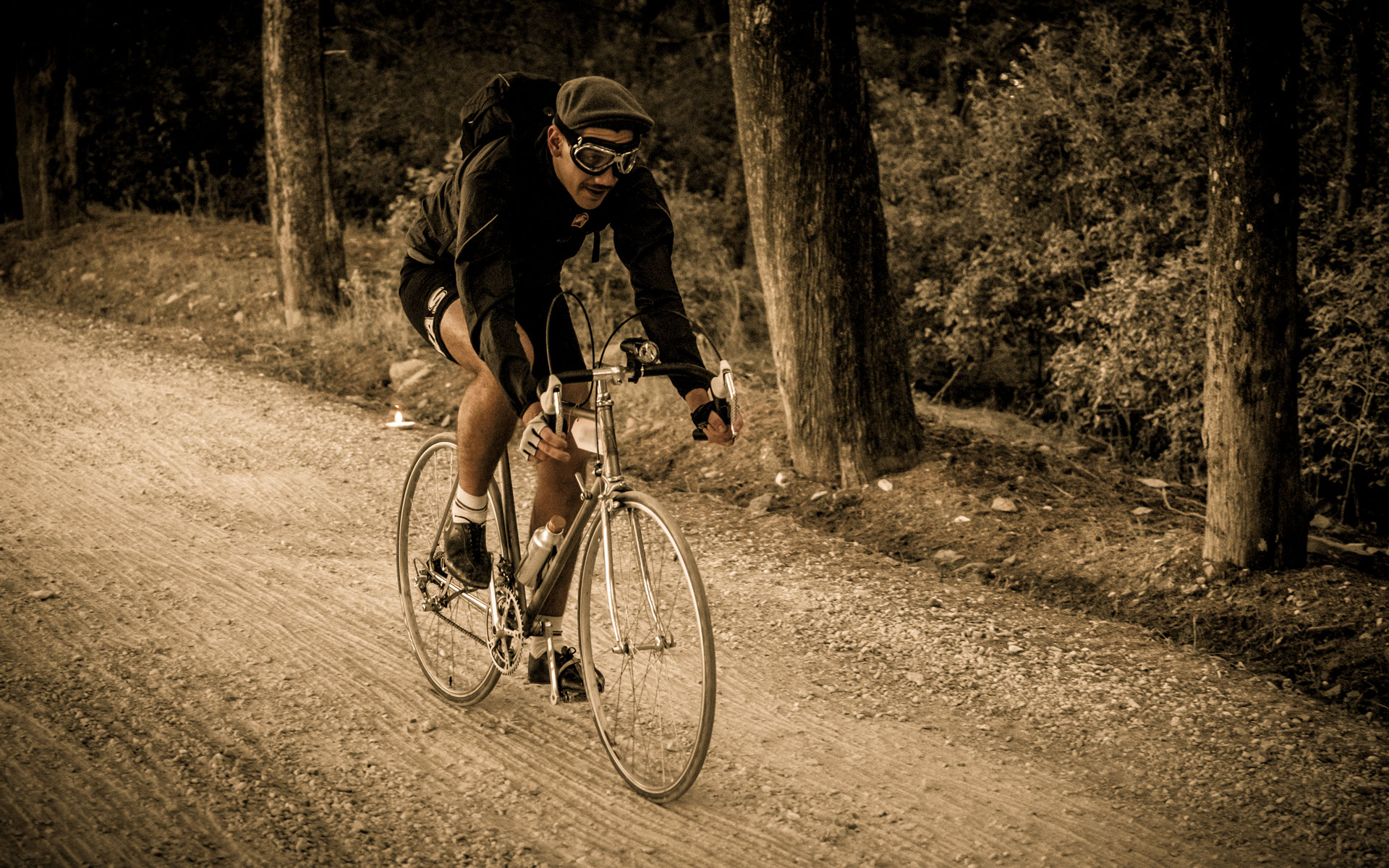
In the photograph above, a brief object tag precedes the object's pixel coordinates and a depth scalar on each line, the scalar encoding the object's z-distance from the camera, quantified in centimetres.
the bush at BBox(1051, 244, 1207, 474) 827
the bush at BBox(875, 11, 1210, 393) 949
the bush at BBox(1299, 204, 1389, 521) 748
